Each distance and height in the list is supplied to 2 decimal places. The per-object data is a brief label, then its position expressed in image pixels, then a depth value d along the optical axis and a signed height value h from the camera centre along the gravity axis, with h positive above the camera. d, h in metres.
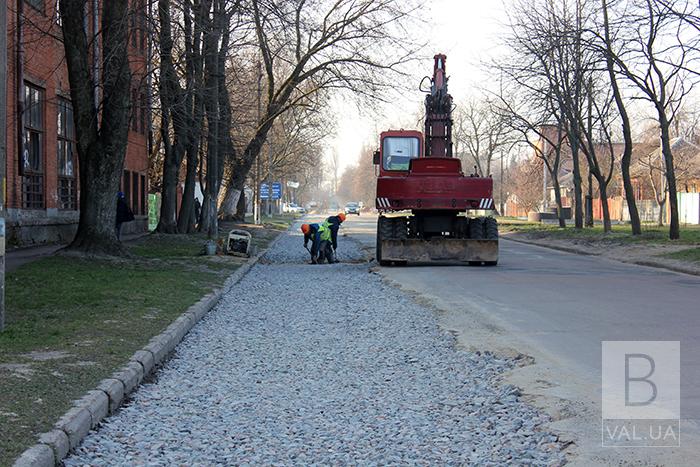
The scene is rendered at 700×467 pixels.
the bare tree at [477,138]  49.57 +4.79
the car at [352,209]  104.75 -0.60
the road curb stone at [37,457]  4.93 -1.49
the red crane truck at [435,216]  20.83 -0.29
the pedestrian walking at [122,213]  27.02 -0.31
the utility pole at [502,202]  78.18 +0.27
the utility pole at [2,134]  9.05 +0.74
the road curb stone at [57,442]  5.37 -1.51
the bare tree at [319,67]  30.61 +5.10
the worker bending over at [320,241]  23.30 -1.01
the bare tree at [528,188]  77.06 +1.61
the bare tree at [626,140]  29.76 +2.47
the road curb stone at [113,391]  6.93 -1.54
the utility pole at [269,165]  55.03 +2.48
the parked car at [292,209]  115.52 -0.70
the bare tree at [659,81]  24.81 +4.07
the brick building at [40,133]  22.22 +2.02
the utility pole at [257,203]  51.06 +0.04
